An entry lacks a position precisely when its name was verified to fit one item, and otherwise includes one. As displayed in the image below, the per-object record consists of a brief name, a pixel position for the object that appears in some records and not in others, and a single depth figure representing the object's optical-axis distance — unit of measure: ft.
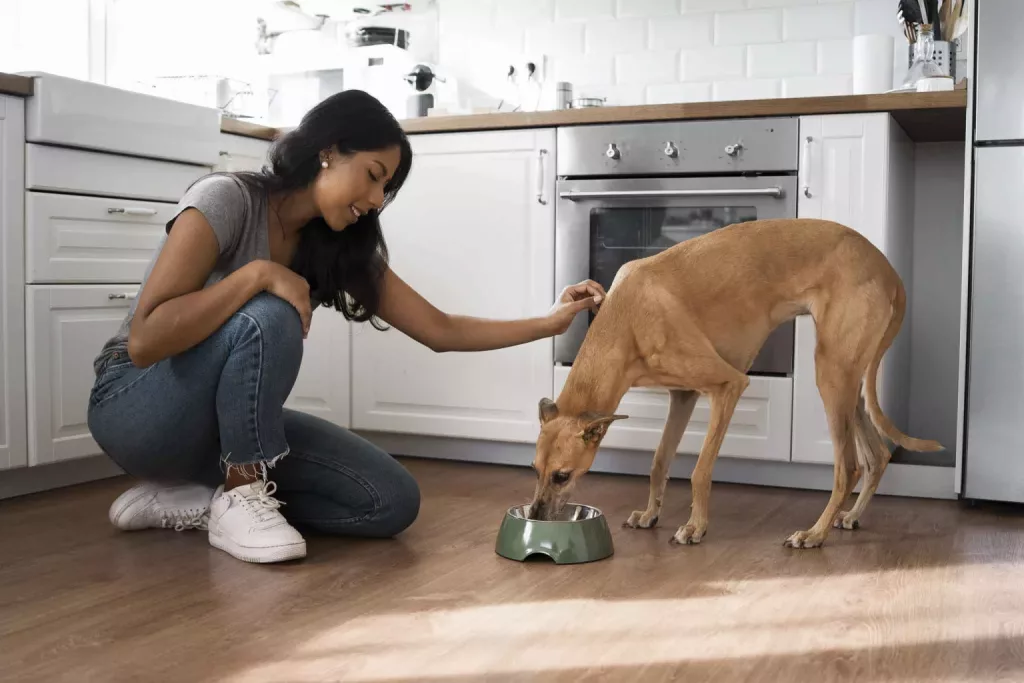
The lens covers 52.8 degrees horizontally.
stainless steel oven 9.98
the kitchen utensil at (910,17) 10.74
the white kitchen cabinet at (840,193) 9.66
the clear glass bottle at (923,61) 10.25
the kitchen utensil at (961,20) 10.42
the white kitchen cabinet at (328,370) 11.98
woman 6.88
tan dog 7.80
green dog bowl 7.18
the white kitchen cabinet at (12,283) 9.01
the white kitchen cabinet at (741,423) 10.07
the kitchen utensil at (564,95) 12.41
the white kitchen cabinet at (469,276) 11.02
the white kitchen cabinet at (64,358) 9.35
